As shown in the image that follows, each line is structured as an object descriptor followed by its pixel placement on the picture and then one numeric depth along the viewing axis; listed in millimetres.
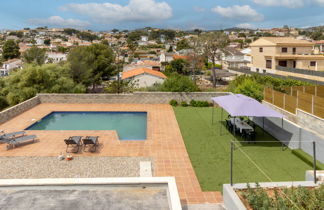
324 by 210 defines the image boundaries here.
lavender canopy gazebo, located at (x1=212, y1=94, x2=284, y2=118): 11047
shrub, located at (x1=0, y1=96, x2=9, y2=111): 28978
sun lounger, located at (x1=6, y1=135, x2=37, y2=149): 11594
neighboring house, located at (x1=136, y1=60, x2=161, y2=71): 58612
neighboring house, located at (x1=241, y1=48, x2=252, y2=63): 75562
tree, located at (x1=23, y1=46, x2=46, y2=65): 46750
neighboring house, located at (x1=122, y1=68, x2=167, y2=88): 37812
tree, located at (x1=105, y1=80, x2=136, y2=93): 27231
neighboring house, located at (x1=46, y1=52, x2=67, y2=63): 82288
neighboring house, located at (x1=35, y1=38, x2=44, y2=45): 189775
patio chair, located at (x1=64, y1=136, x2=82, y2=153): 10914
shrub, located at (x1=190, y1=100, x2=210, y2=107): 20536
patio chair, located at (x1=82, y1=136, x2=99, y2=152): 11023
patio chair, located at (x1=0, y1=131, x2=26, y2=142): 11992
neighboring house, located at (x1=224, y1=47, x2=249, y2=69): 73688
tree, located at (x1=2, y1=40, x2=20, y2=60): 100250
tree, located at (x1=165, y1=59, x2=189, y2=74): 65625
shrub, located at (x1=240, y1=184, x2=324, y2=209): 5570
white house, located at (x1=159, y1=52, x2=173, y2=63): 82500
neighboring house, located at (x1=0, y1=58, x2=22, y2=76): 72294
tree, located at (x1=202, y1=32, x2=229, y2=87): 42781
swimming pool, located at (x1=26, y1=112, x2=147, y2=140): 15794
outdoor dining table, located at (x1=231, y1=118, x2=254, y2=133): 12273
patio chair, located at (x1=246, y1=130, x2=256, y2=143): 12304
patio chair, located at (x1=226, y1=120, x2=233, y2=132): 13894
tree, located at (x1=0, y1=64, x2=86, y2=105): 22212
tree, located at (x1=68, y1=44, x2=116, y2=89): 34875
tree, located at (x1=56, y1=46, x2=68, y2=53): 117600
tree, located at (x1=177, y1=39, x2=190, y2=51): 112738
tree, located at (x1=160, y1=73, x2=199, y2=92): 21500
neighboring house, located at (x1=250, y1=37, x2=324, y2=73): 43438
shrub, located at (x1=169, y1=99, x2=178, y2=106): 20927
